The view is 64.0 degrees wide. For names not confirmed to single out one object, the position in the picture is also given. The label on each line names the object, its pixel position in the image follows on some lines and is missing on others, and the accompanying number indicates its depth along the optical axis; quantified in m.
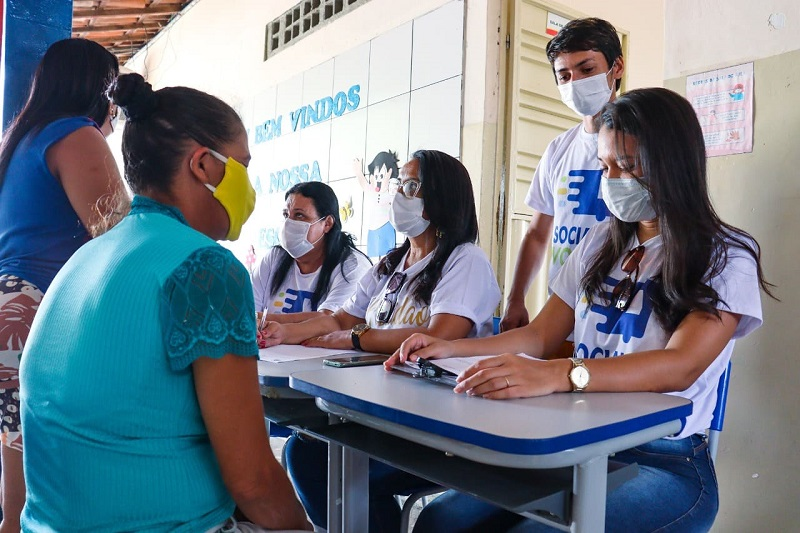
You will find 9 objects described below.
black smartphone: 1.46
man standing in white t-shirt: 1.97
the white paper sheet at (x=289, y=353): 1.62
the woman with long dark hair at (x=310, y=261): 2.50
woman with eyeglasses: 1.75
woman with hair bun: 0.80
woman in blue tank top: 1.42
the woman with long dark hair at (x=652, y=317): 1.10
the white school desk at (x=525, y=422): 0.81
